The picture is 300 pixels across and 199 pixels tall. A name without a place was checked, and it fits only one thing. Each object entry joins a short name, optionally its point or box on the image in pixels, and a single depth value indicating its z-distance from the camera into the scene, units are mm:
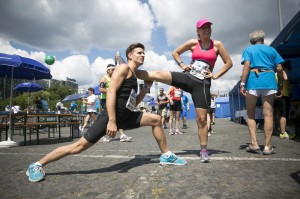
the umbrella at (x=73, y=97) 22141
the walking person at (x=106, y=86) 6363
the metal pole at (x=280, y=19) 13057
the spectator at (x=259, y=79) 3984
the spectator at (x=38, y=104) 13680
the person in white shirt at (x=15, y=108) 14977
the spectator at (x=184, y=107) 11930
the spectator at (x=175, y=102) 9172
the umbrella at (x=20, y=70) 5918
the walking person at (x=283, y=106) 6363
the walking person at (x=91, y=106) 8352
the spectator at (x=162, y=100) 11431
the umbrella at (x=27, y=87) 14508
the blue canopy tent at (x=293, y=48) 6110
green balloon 13070
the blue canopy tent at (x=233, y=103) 18134
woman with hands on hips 3367
